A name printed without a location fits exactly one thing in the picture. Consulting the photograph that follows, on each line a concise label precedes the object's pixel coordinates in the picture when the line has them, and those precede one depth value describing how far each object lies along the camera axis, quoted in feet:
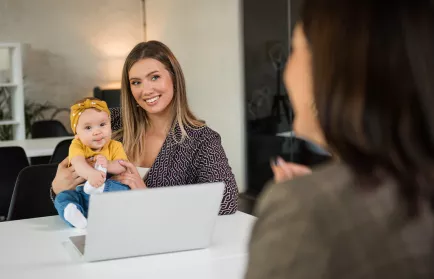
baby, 7.85
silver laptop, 6.23
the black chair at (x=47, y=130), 21.94
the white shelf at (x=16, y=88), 25.61
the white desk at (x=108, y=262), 6.21
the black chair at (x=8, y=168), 13.57
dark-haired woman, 2.31
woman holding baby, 9.07
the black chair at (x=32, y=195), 9.59
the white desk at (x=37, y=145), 16.43
